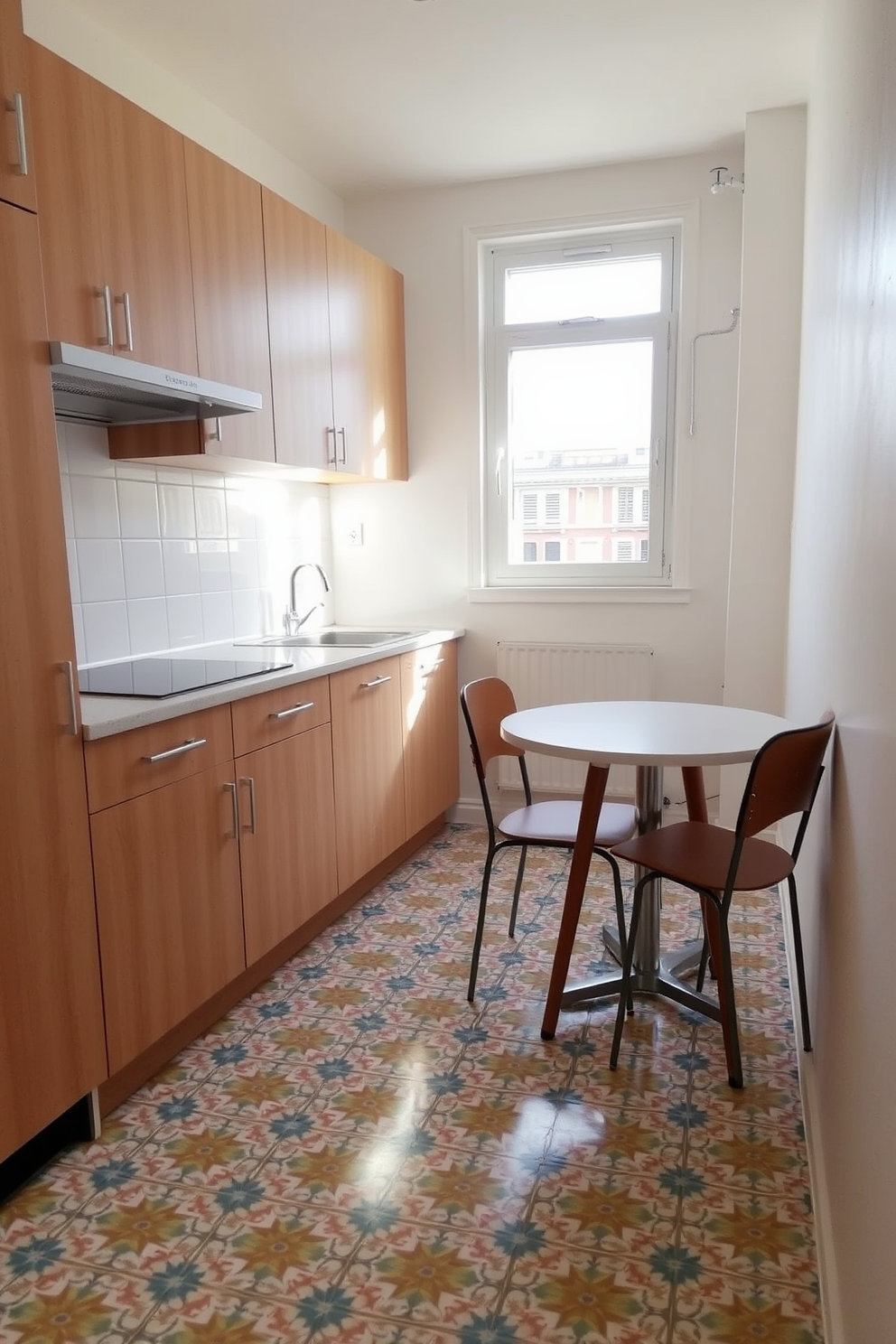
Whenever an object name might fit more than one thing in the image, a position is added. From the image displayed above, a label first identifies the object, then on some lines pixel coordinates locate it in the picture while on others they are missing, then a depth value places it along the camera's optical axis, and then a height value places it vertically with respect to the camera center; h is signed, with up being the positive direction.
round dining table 2.05 -0.50
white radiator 3.69 -0.60
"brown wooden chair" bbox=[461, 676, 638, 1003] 2.38 -0.79
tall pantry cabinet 1.61 -0.40
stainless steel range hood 1.85 +0.37
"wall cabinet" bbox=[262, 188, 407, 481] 2.90 +0.68
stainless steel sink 3.37 -0.39
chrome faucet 3.65 -0.32
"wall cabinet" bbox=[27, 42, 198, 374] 1.91 +0.75
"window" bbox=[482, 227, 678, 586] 3.66 +0.57
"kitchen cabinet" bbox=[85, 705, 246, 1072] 1.88 -0.75
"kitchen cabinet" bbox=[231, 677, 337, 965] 2.37 -0.76
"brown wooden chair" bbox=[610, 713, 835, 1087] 1.83 -0.76
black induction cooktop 2.14 -0.35
